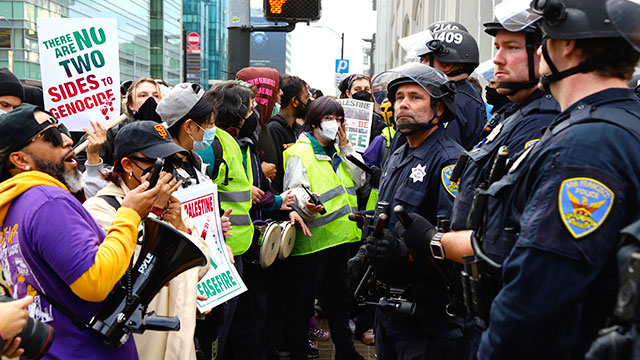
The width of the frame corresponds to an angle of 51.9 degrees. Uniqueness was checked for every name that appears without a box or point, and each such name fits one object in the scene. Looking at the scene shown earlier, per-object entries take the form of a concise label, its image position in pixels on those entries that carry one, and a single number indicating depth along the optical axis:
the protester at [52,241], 2.49
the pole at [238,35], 7.93
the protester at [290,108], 6.90
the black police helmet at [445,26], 4.74
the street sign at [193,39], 26.46
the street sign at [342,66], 28.59
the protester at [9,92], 5.49
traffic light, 7.66
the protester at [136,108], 4.78
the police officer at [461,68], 4.57
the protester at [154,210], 3.20
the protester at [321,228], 5.86
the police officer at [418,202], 3.54
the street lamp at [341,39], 42.28
